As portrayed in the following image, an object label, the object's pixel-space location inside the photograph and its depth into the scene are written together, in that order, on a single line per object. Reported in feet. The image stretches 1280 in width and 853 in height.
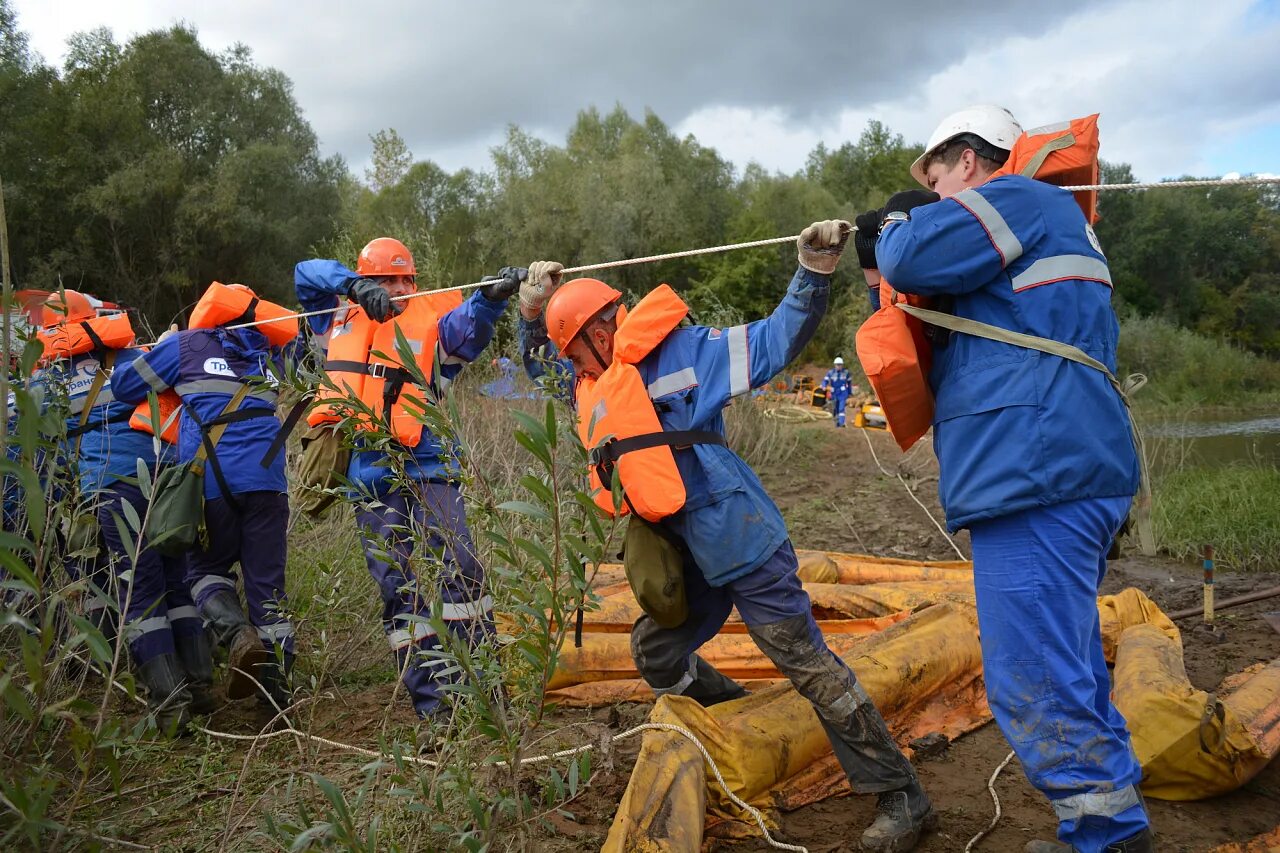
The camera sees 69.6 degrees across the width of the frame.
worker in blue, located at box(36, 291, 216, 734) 14.58
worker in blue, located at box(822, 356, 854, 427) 59.13
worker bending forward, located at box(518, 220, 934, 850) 10.03
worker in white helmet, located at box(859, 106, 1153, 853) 7.87
